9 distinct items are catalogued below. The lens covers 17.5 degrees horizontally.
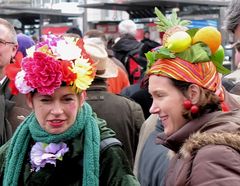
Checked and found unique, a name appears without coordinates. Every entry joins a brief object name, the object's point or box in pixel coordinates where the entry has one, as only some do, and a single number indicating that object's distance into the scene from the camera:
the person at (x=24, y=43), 7.11
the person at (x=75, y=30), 11.74
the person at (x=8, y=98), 5.64
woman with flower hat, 4.25
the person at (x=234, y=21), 5.31
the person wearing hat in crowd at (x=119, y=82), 8.99
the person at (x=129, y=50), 11.01
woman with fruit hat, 3.07
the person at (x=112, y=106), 6.30
